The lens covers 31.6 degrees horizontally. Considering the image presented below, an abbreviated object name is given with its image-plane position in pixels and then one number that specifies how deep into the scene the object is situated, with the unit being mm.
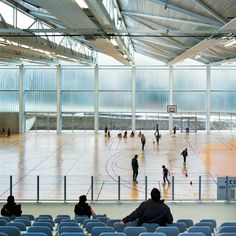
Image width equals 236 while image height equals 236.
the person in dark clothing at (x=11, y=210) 11516
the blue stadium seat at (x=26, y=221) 9609
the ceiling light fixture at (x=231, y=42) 22891
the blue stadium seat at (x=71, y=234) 6941
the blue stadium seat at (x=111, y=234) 6748
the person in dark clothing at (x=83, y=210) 11305
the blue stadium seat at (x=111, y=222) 9648
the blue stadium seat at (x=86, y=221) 9398
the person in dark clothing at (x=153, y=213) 7852
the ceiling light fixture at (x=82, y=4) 11870
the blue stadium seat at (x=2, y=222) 9208
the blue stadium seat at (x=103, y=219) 10402
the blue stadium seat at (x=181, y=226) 8443
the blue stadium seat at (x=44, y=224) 8943
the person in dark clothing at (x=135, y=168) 23620
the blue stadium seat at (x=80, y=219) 10391
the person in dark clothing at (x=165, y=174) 22327
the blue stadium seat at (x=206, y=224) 8838
